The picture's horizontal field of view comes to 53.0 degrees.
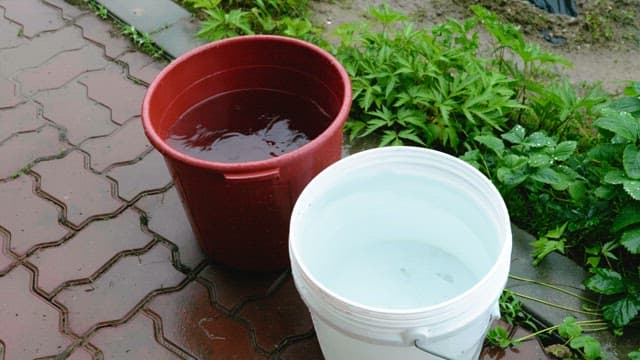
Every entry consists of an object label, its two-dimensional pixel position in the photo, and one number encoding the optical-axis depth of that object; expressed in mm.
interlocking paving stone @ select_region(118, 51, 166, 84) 2930
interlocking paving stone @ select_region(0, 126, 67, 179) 2609
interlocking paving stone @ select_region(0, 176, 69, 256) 2367
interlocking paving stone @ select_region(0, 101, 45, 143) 2748
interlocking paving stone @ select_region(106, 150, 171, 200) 2514
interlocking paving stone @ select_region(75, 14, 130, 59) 3064
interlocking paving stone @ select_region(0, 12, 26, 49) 3141
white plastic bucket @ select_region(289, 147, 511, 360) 1438
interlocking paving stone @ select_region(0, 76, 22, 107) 2857
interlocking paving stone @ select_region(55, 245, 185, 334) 2150
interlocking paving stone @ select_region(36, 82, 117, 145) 2727
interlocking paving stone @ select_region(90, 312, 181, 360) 2049
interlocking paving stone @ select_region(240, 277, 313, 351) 2074
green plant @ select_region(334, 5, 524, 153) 2436
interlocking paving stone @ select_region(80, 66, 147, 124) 2795
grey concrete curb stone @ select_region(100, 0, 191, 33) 3125
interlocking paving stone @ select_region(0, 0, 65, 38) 3199
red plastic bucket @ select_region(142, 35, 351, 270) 1817
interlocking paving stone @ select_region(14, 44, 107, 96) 2934
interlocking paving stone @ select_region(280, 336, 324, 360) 2025
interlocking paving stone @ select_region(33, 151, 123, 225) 2451
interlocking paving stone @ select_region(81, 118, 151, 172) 2617
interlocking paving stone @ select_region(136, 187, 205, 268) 2307
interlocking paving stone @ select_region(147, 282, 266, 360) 2045
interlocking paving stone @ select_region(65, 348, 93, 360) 2047
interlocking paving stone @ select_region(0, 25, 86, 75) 3035
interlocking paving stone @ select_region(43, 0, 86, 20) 3246
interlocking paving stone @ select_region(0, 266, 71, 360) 2068
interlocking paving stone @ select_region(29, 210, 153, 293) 2262
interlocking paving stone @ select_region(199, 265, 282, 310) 2174
